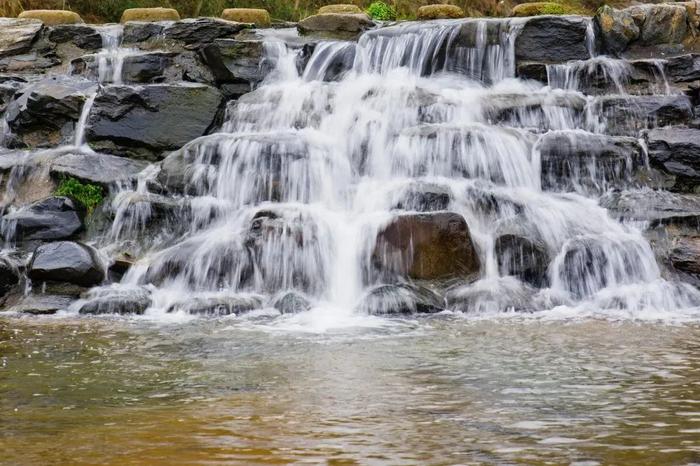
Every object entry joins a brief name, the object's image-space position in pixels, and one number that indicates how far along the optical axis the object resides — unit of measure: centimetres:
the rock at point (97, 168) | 1095
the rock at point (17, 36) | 1539
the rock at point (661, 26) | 1341
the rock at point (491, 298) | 814
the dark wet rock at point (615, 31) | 1311
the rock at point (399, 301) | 796
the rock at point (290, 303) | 820
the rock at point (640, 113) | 1134
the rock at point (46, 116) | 1270
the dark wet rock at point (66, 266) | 895
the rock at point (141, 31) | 1525
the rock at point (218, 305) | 814
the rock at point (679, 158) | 1053
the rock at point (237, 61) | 1374
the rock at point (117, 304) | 830
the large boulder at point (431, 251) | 880
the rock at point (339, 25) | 1509
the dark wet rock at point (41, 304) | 841
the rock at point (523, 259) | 889
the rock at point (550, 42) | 1309
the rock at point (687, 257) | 879
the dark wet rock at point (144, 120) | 1219
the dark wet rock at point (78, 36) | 1555
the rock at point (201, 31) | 1467
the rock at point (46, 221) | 1012
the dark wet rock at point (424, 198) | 953
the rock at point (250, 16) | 1705
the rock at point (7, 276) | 913
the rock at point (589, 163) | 1045
